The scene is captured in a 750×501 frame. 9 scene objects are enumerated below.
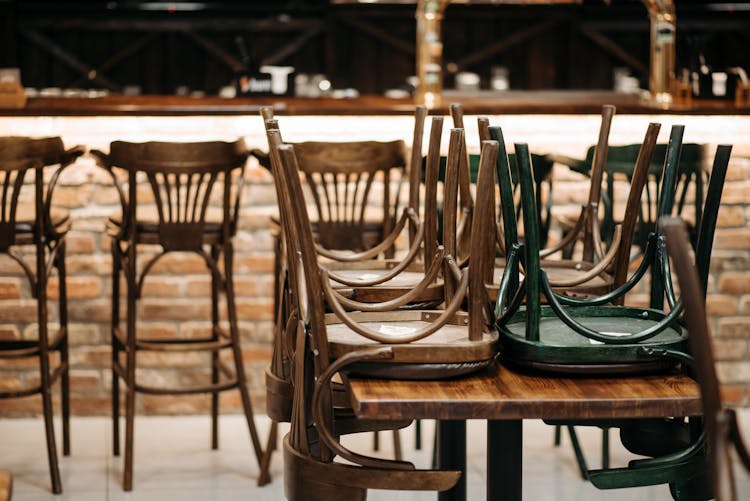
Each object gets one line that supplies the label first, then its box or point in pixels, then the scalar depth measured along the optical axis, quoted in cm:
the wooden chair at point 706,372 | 180
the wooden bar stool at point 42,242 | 487
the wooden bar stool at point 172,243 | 490
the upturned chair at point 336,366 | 264
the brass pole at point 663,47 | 659
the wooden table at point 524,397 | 249
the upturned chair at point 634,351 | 267
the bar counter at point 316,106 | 581
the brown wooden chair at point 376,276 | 338
